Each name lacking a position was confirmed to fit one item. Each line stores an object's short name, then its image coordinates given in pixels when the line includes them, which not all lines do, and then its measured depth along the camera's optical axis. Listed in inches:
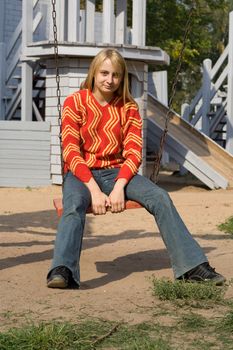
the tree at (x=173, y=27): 1087.6
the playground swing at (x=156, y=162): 197.6
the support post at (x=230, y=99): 669.8
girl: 188.9
